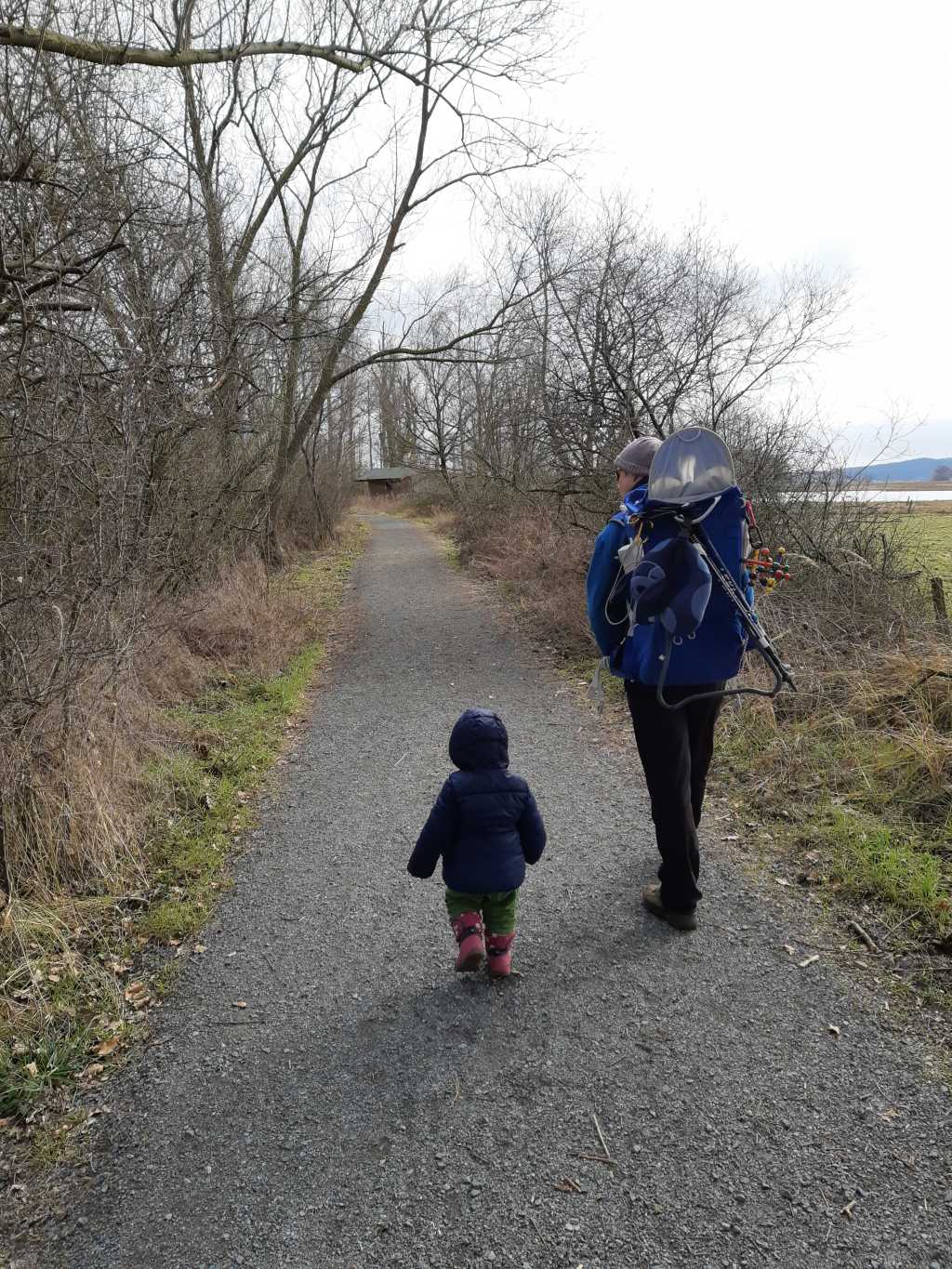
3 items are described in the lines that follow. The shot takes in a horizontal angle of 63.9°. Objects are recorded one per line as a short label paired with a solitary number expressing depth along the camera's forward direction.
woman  3.23
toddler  3.06
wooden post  7.50
